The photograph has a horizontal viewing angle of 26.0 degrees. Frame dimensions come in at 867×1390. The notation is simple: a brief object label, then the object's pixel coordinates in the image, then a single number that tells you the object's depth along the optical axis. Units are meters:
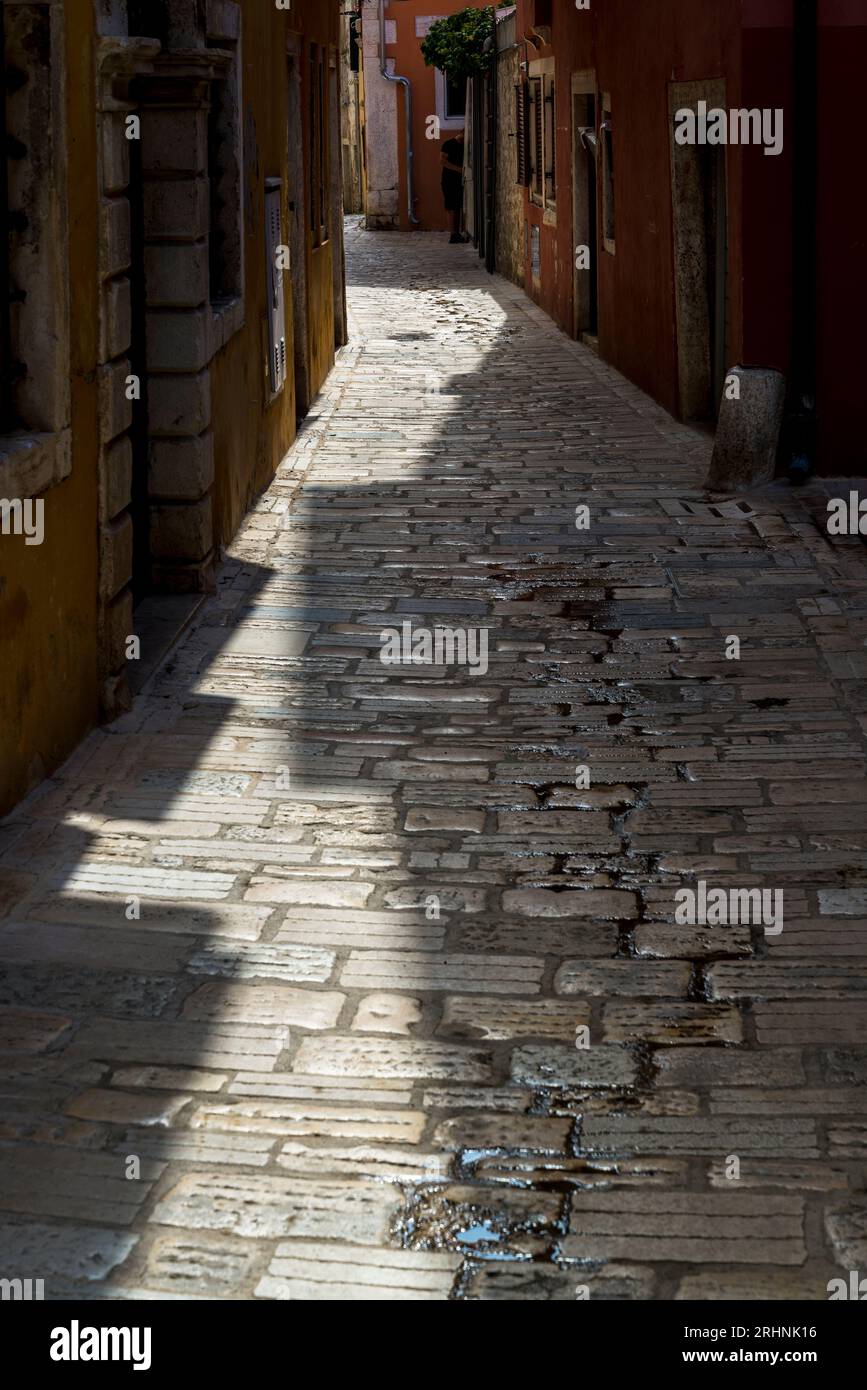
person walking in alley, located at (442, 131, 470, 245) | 36.44
